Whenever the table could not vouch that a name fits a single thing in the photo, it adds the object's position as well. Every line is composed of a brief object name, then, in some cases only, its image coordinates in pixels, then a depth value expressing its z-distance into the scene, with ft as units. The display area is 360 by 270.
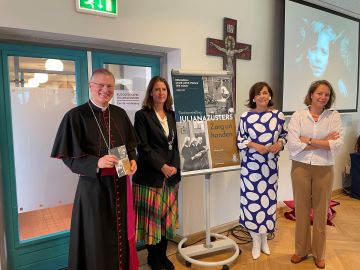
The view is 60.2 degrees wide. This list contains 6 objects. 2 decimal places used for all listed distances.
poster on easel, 7.87
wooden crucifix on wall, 9.58
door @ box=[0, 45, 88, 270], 7.07
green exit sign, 6.98
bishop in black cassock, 5.85
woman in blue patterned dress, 8.16
